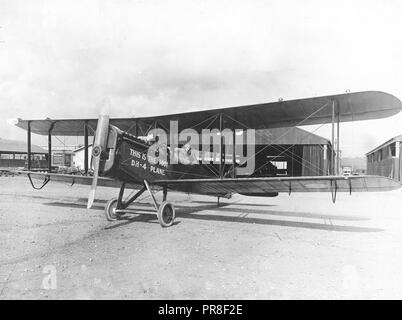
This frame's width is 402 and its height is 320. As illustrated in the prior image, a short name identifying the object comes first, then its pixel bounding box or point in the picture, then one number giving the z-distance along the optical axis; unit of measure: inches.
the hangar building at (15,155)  1617.9
